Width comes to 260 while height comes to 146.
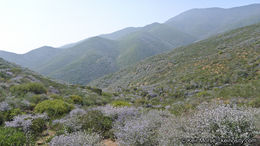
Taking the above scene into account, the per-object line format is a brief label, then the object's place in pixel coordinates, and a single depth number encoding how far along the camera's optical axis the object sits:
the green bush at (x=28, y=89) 9.78
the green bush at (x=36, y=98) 8.77
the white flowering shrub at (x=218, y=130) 3.12
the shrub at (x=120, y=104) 8.65
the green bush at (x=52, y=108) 7.19
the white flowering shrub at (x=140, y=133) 3.83
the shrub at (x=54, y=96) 9.91
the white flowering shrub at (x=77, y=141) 3.55
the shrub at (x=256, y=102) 6.64
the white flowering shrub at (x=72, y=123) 5.23
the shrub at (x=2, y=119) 6.15
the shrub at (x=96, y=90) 15.62
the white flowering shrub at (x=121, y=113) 5.94
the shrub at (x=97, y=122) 5.32
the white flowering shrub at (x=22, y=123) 5.23
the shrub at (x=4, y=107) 6.72
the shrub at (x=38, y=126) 5.47
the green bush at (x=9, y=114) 6.18
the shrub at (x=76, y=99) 10.45
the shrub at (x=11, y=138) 3.78
